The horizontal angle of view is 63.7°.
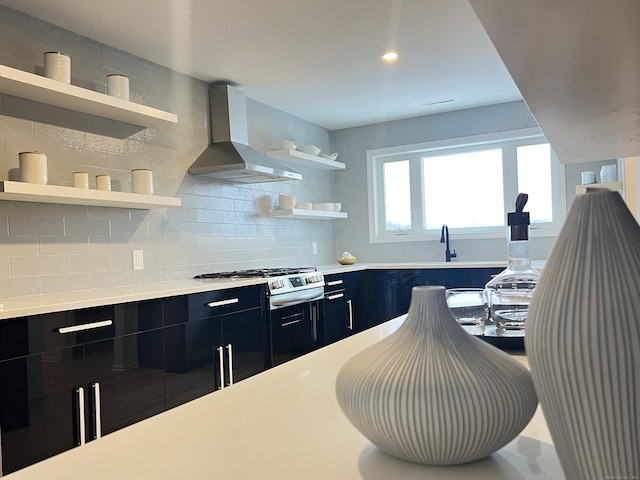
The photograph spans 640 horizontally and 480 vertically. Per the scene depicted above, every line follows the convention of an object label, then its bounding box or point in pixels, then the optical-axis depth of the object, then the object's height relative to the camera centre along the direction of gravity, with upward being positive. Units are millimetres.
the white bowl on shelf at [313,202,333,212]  5000 +312
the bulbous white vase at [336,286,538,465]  554 -177
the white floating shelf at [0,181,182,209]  2332 +257
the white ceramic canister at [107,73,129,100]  2900 +903
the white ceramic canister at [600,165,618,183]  3633 +396
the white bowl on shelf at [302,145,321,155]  4840 +843
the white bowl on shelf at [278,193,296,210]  4566 +340
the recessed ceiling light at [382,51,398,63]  3500 +1245
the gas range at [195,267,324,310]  3492 -308
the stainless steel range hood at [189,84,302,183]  3670 +674
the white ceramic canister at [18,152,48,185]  2424 +386
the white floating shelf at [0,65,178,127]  2363 +764
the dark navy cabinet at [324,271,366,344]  4261 -586
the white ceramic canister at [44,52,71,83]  2564 +908
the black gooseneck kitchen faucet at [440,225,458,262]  5055 -87
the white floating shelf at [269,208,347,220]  4488 +234
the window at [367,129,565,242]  4812 +487
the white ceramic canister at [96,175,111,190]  2842 +355
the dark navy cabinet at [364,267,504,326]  4551 -441
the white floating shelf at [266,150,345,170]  4441 +739
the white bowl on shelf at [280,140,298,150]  4484 +829
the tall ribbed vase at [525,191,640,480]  429 -94
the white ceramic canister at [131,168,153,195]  3061 +381
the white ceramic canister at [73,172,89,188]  2723 +355
